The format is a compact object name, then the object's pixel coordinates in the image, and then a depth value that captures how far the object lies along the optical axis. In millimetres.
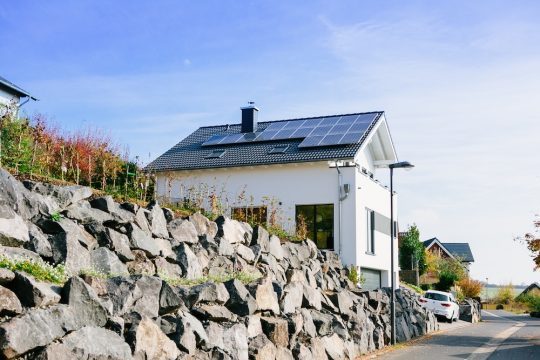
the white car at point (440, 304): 30500
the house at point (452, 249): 70825
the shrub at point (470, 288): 45906
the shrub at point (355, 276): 22047
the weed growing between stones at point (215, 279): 10945
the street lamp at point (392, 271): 19016
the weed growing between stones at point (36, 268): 7669
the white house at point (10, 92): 25609
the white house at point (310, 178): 23906
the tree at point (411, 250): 48125
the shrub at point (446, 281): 43906
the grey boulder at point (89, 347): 6890
